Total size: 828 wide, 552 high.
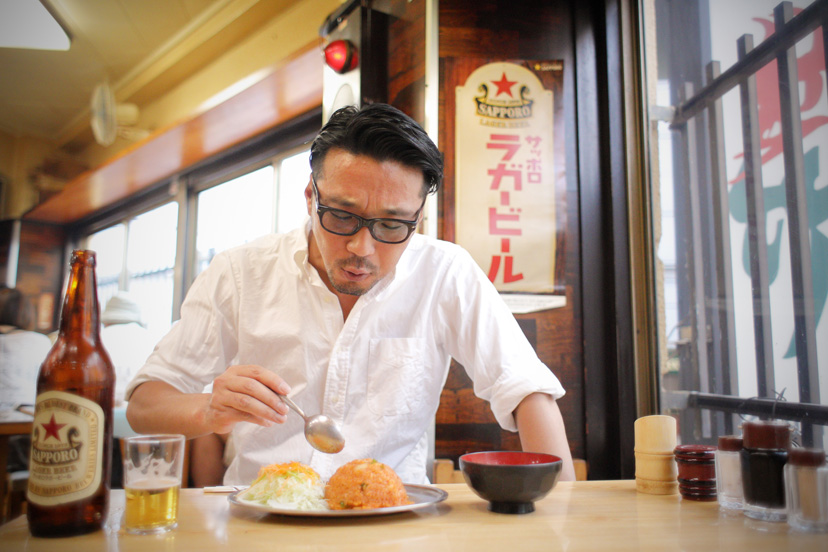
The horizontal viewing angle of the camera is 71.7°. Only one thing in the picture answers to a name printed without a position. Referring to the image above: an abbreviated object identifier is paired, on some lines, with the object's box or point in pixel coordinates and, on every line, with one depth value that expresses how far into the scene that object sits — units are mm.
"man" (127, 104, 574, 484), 1320
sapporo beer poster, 2189
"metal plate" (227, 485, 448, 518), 778
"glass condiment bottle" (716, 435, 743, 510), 873
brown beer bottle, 685
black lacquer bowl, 829
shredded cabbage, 837
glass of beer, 730
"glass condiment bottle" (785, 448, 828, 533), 735
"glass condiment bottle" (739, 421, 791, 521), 804
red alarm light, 2418
